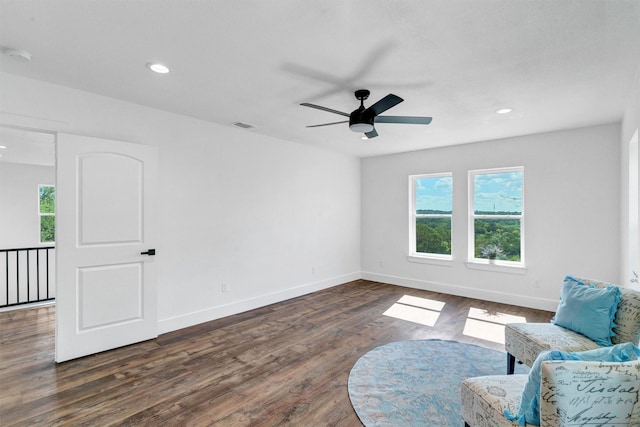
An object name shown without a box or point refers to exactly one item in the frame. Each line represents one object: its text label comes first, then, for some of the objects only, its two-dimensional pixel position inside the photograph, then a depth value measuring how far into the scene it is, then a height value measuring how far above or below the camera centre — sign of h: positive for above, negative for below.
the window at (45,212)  7.65 +0.03
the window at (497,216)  4.96 -0.05
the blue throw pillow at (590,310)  2.20 -0.72
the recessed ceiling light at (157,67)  2.56 +1.22
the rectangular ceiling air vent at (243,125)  4.22 +1.22
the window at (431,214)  5.73 -0.02
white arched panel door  3.01 -0.33
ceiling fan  2.84 +0.88
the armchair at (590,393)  1.15 -0.67
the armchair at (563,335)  2.15 -0.91
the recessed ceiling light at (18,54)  2.33 +1.21
